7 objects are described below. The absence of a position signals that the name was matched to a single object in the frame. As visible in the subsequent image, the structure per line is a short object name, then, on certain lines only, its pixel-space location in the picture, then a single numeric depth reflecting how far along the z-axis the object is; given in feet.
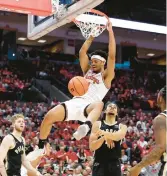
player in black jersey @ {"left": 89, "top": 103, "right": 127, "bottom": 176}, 21.09
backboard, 23.57
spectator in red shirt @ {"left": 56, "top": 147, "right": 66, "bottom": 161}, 44.17
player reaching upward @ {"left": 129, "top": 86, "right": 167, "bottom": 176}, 15.57
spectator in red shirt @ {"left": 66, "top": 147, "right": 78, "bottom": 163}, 44.49
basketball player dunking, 21.34
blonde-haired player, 22.75
